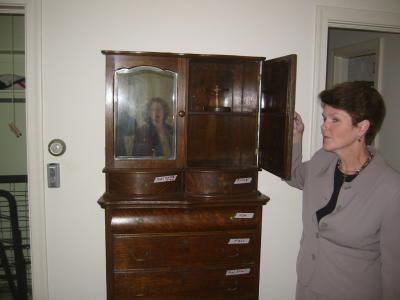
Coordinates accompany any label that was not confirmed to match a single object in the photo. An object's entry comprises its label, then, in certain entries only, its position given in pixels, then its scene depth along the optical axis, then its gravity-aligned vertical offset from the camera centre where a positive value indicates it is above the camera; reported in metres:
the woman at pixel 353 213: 1.29 -0.36
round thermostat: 1.81 -0.14
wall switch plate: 1.81 -0.29
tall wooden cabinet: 1.64 -0.34
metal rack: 2.05 -0.86
